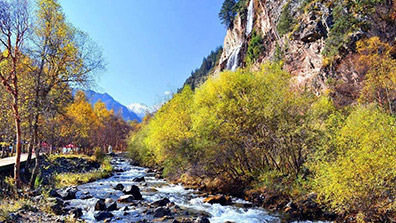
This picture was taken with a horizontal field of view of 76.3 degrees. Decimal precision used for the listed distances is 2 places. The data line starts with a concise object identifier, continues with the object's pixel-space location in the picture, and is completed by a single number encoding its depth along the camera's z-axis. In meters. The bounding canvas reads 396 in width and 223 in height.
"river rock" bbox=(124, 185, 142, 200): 19.07
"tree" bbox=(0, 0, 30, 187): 13.67
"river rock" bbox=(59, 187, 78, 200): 17.30
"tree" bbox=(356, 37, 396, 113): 26.86
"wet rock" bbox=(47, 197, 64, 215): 13.01
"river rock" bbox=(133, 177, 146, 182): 27.52
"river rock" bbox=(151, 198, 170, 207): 16.91
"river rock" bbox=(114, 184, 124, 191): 22.33
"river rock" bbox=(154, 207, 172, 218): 14.49
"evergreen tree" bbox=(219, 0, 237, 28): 98.94
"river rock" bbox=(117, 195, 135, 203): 17.70
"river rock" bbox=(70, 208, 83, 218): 13.13
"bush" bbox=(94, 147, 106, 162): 37.72
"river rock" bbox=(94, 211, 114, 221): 13.43
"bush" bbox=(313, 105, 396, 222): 10.82
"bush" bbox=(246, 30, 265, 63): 67.12
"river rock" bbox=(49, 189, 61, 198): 16.84
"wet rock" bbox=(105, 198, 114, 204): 16.64
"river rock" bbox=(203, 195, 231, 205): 18.06
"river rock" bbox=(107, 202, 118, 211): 15.39
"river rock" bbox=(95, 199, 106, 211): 15.13
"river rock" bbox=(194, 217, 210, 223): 13.08
